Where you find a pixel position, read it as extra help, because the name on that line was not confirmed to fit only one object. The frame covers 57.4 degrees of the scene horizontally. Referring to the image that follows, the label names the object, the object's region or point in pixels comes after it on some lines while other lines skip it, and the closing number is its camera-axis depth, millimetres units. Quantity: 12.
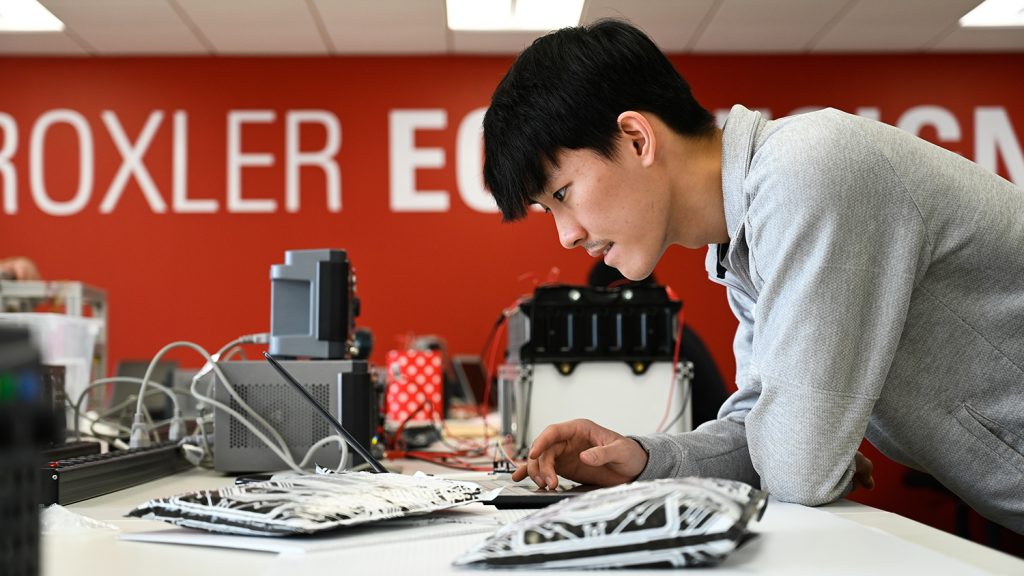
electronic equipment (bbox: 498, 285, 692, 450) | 1895
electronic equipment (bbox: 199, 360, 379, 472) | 1407
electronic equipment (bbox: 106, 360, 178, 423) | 2172
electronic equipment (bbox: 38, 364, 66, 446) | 1283
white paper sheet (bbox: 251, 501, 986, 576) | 610
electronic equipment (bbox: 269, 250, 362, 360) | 1514
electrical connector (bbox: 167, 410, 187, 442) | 1501
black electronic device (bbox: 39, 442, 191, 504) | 998
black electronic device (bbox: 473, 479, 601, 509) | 927
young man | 941
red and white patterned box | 2631
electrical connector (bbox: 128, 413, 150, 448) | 1421
